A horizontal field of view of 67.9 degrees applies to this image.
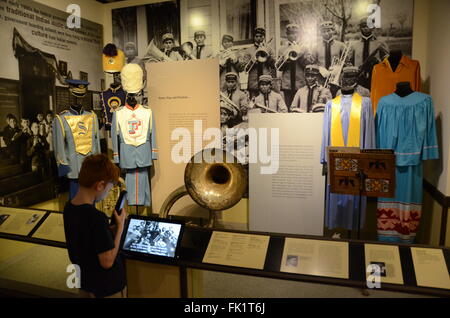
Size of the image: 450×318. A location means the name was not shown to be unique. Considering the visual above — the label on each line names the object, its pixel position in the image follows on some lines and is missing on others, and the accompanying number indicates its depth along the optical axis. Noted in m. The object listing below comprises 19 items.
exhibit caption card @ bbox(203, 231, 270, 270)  1.91
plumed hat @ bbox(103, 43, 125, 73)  4.37
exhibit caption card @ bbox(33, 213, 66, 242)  2.37
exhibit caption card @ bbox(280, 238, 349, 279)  1.79
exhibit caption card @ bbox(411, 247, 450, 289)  1.66
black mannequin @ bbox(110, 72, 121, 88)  5.09
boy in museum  1.61
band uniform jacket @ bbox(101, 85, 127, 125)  4.62
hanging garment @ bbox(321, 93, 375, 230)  3.55
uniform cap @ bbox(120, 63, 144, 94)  4.18
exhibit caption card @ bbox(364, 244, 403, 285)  1.71
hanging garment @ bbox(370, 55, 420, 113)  3.58
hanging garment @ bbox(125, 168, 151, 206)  4.50
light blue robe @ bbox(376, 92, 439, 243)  3.36
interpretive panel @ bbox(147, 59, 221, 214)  4.52
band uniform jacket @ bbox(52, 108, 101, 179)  3.84
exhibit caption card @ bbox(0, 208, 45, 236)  2.53
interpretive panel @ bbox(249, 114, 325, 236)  4.03
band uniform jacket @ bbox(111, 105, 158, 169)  4.35
